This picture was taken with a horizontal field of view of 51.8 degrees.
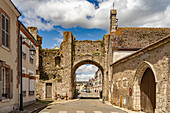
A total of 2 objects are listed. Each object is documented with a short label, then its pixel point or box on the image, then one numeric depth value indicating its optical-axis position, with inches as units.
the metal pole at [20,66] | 415.5
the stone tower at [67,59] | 985.5
